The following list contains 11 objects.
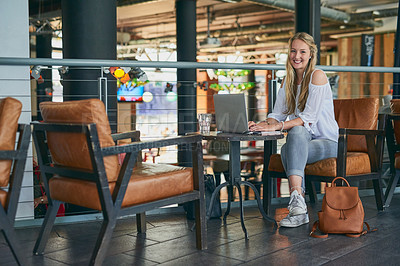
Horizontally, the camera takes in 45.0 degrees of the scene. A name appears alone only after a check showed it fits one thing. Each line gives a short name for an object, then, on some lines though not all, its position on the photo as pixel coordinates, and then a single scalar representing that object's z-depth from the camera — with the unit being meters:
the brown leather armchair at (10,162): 2.17
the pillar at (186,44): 10.29
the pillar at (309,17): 7.44
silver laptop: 2.95
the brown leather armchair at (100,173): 2.21
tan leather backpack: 2.85
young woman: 3.11
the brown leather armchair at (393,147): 3.78
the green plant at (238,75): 13.69
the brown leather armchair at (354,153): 3.21
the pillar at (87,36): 4.43
